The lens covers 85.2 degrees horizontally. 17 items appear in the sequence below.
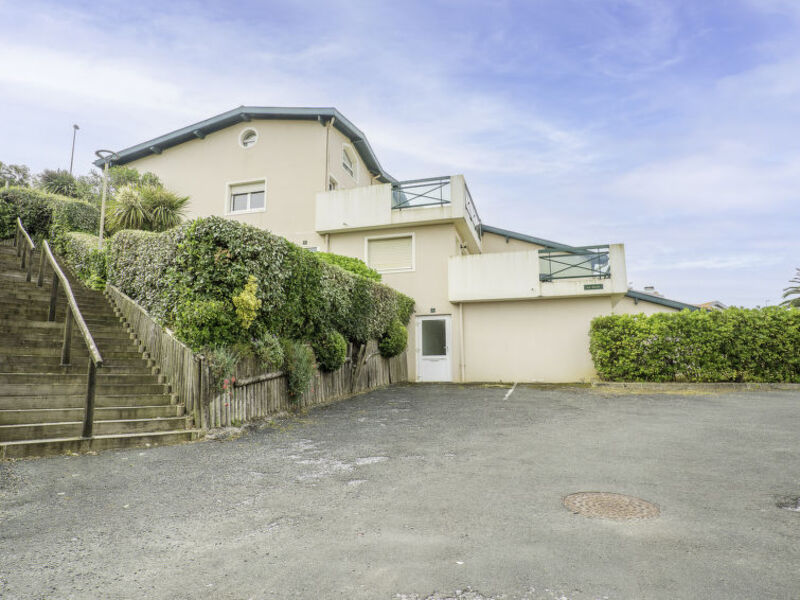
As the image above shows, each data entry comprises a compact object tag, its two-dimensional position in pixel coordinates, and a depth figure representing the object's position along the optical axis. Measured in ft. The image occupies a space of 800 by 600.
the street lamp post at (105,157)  42.98
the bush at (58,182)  88.95
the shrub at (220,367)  21.75
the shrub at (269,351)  25.14
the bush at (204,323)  22.94
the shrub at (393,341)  44.47
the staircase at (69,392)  17.57
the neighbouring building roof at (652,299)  57.11
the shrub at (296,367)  27.40
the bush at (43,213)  52.60
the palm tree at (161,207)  47.39
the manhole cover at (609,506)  11.08
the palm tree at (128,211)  45.68
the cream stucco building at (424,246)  50.44
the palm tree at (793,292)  91.04
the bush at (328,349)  31.83
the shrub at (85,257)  37.83
